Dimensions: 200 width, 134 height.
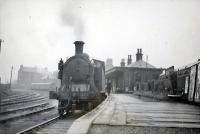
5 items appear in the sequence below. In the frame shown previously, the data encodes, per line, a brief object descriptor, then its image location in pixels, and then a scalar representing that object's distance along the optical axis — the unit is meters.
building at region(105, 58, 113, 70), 81.54
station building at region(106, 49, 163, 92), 46.69
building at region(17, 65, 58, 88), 116.58
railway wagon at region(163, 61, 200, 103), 12.86
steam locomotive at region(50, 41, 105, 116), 20.09
